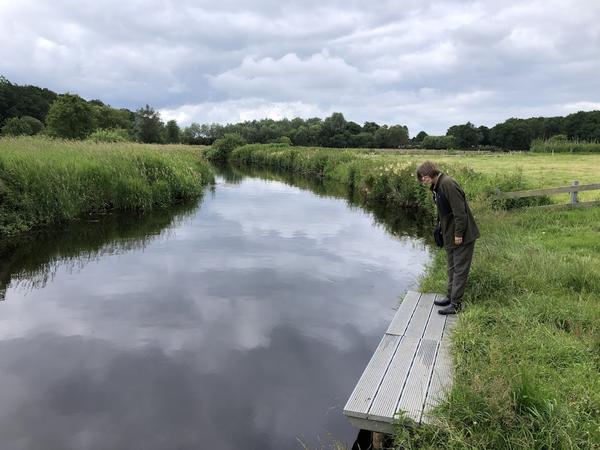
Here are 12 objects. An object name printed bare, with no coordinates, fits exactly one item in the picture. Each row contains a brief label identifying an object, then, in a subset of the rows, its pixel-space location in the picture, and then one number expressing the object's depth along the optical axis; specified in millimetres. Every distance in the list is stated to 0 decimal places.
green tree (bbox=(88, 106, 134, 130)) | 69938
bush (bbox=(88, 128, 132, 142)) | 35556
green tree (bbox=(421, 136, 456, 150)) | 103588
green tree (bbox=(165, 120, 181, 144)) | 86400
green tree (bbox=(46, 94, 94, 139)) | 49844
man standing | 6172
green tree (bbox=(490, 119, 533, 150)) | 95812
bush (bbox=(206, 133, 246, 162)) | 69750
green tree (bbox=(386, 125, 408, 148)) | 110312
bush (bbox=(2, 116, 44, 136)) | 61812
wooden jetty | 4168
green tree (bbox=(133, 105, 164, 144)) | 78438
